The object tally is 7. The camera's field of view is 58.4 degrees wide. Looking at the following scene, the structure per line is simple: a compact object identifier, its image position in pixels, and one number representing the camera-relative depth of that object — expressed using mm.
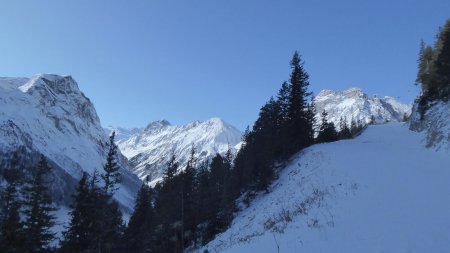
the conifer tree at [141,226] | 56688
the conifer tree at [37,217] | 30266
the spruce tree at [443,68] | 36906
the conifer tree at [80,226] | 34031
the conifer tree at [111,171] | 37925
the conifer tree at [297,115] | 49375
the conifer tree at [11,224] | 28734
